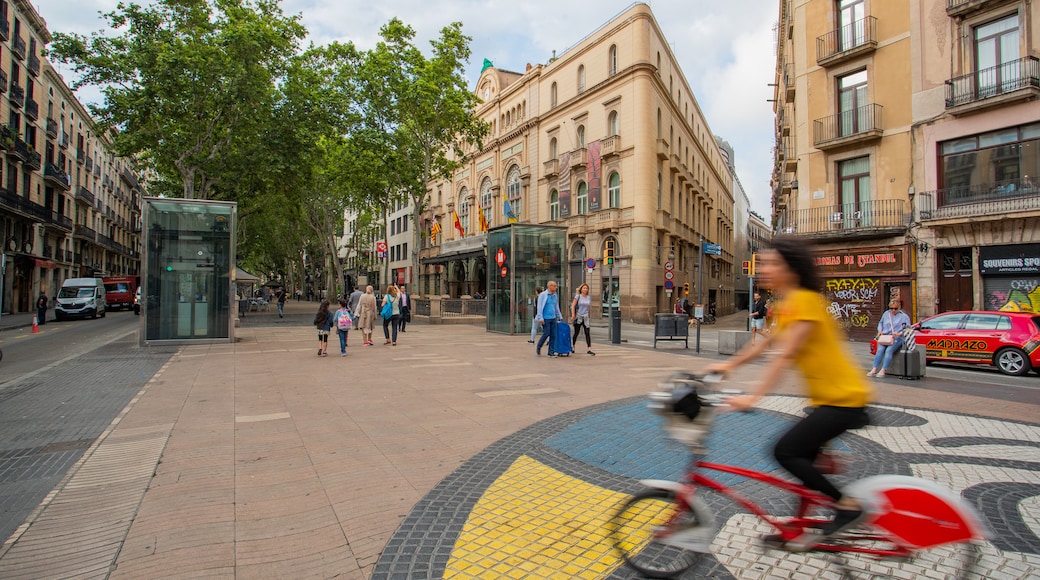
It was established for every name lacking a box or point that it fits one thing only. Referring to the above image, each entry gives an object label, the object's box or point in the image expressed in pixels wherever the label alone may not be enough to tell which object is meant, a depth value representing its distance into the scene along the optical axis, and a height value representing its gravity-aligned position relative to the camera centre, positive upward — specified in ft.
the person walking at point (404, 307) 65.57 -0.96
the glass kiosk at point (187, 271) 46.85 +2.34
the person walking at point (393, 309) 50.14 -0.89
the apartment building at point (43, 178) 108.88 +28.01
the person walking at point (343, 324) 41.39 -1.88
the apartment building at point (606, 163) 102.27 +29.92
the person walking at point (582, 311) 42.94 -0.82
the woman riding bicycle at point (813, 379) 8.50 -1.21
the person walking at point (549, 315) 40.93 -1.11
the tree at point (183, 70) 73.72 +31.01
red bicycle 8.18 -3.35
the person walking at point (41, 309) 84.74 -1.87
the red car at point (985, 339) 38.24 -2.60
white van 96.17 -0.32
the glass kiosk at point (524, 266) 62.59 +3.91
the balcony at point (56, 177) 126.00 +28.26
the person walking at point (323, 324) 41.01 -1.87
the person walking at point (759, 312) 51.06 -0.99
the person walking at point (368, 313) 49.16 -1.25
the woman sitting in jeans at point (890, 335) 34.12 -2.03
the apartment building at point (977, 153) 54.95 +15.97
